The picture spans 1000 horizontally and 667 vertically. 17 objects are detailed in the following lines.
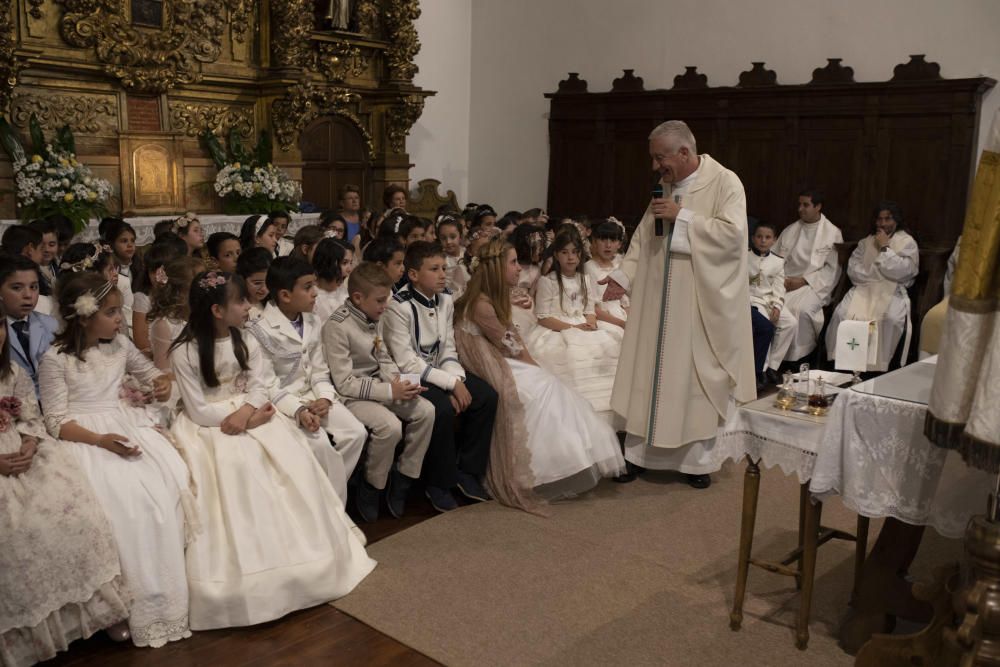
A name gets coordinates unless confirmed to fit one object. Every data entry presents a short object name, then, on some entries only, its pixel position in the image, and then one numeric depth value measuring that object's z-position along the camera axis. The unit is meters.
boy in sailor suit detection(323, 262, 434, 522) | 4.80
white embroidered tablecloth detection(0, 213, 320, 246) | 8.99
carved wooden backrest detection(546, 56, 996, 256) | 9.95
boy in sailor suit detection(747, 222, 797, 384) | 8.13
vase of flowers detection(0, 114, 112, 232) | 8.70
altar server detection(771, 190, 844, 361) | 8.80
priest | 5.21
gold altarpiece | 9.31
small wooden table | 3.59
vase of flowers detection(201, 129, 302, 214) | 10.31
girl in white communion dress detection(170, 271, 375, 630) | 3.79
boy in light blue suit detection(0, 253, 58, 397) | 4.03
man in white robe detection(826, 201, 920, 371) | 8.47
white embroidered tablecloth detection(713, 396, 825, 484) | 3.58
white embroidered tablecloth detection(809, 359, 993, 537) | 3.18
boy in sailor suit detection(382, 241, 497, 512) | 5.03
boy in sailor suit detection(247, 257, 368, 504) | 4.52
